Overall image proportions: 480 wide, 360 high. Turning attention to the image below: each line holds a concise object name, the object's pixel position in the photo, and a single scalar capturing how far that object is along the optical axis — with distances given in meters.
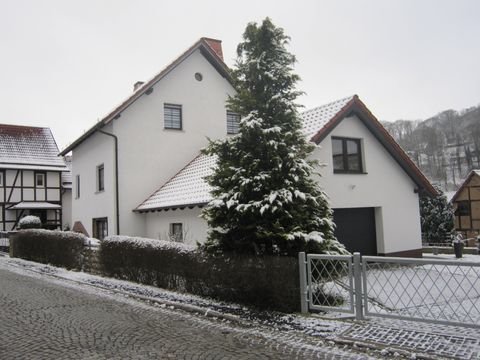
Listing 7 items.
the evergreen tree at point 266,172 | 8.91
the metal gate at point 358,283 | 7.11
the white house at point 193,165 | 14.80
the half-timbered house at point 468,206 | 33.22
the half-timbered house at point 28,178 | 31.50
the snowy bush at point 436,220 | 29.78
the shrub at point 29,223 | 24.27
